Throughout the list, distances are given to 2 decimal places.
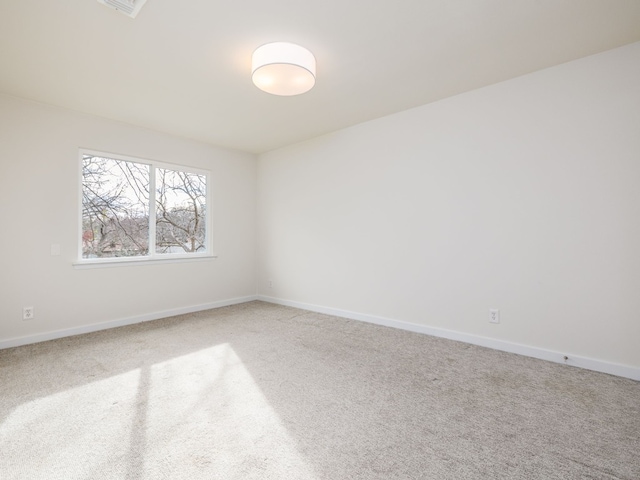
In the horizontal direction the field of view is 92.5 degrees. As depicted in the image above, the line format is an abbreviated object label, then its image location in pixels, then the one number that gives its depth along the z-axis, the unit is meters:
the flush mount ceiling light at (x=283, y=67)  2.19
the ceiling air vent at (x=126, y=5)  1.84
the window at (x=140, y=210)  3.61
